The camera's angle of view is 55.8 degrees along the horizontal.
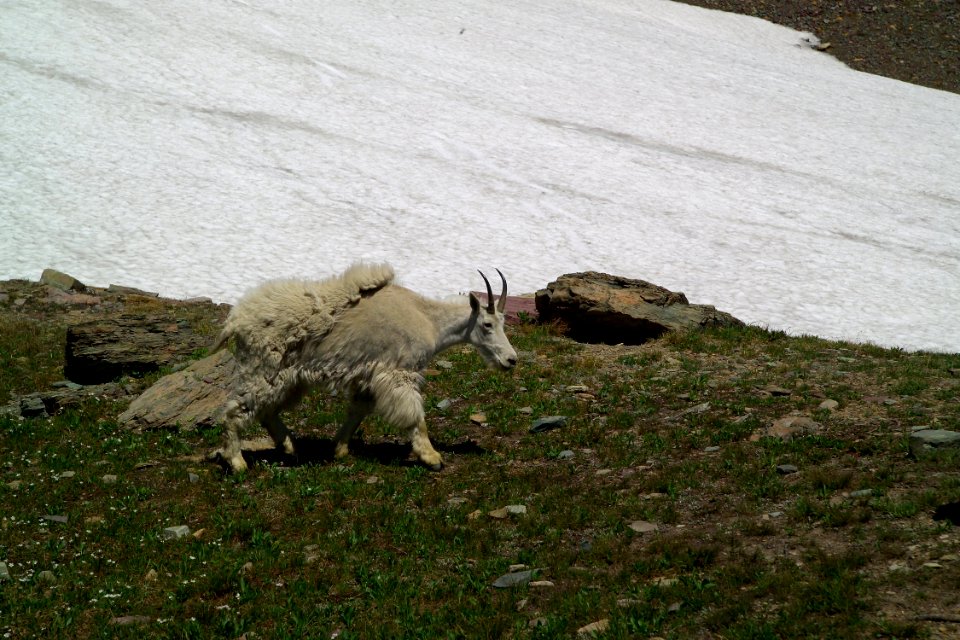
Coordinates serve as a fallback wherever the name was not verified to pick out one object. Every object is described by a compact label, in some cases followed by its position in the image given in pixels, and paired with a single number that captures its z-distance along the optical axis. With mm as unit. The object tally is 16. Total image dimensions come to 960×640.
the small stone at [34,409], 12883
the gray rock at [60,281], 18566
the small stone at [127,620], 7332
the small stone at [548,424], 12125
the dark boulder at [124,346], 14328
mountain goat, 10609
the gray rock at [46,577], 7973
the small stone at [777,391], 12635
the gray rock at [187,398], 12211
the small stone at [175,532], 8933
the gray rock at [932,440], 9633
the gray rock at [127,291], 18703
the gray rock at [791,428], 10945
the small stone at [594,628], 6838
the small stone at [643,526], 8766
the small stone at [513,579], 7852
